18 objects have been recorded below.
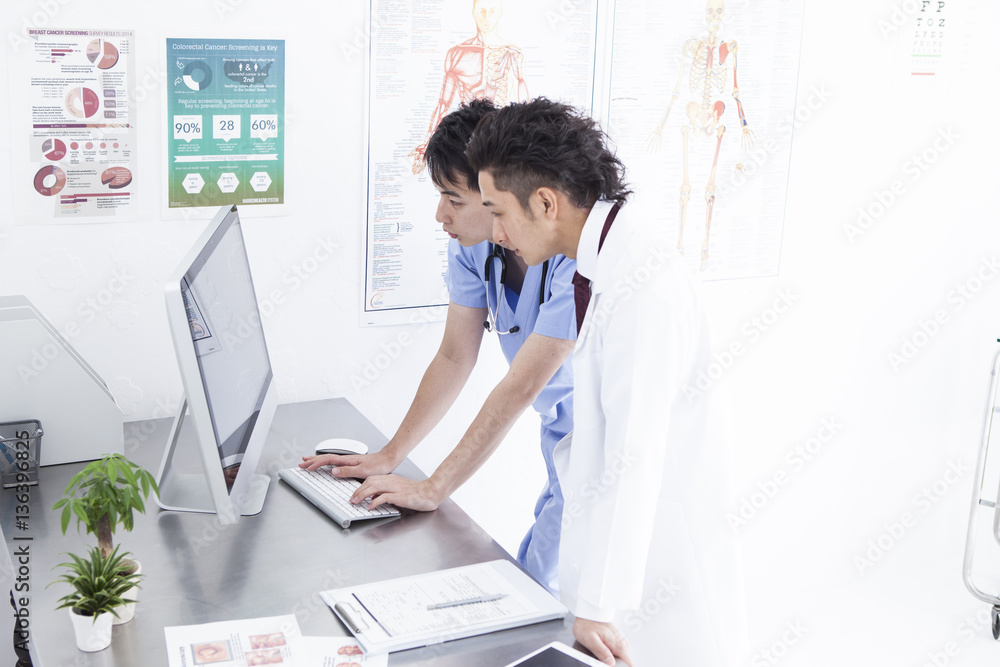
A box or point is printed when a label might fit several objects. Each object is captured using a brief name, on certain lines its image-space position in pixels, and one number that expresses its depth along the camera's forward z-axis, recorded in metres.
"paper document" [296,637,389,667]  1.28
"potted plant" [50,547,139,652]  1.25
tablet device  1.28
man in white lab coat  1.44
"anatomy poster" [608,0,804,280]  2.61
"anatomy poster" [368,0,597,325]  2.27
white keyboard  1.70
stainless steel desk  1.32
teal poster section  2.04
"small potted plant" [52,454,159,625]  1.34
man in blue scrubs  1.79
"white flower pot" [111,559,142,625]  1.33
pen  1.41
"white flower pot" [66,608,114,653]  1.25
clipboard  1.34
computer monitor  1.40
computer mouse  1.94
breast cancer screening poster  1.90
